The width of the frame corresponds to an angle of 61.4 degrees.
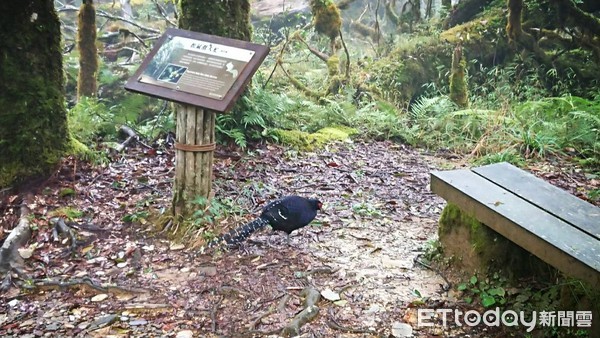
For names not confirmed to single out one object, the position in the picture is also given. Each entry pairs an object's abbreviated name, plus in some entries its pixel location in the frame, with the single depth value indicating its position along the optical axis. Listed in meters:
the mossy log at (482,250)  3.25
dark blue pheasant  3.92
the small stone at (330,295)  3.31
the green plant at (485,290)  3.13
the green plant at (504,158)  6.05
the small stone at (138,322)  3.15
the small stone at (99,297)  3.42
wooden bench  2.61
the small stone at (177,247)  4.04
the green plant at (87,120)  5.66
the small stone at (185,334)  3.01
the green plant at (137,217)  4.44
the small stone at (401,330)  2.94
